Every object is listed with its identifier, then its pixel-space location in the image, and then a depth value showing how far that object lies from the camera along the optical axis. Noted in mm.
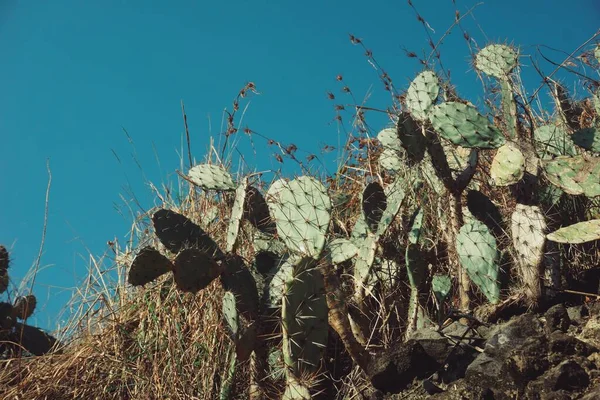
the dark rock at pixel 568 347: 2725
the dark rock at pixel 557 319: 2963
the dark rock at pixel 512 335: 2830
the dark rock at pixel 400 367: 3033
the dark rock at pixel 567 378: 2557
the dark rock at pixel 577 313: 3049
